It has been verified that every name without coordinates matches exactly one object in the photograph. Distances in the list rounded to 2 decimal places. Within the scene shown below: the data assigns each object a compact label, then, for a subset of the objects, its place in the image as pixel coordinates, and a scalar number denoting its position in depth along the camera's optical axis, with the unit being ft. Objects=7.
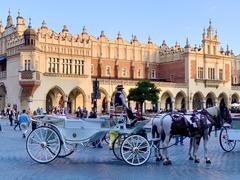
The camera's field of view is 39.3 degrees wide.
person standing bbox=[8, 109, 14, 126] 88.81
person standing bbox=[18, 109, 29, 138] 55.56
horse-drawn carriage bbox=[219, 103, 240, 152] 36.03
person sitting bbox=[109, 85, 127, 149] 30.11
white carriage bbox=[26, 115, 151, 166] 27.59
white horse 28.38
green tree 124.33
